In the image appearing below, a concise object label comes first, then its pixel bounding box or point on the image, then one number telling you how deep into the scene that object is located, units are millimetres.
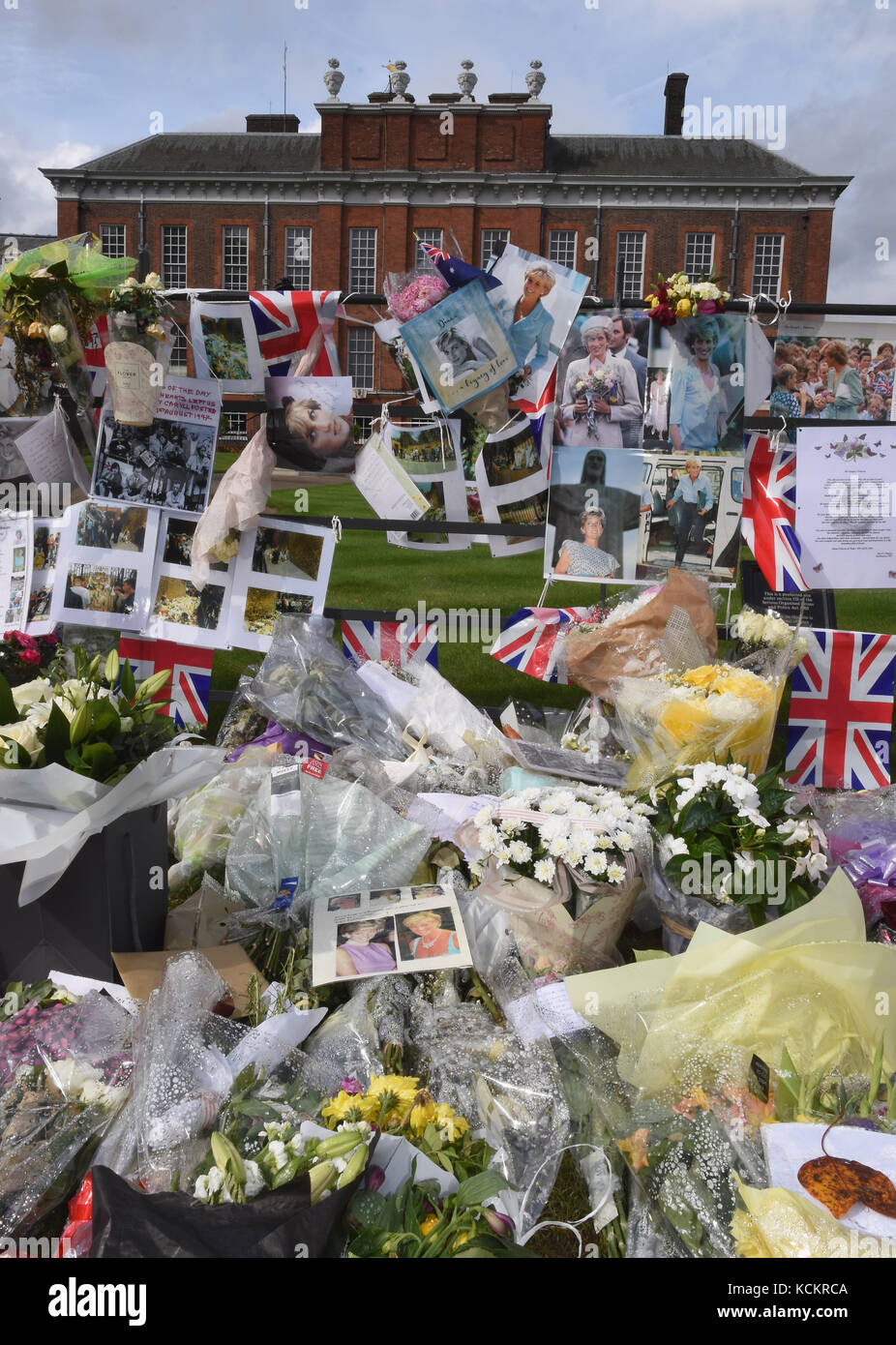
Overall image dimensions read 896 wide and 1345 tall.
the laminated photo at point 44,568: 4340
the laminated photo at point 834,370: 3771
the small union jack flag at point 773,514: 3891
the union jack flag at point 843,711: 3891
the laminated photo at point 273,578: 4199
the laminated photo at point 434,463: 4012
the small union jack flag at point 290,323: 3943
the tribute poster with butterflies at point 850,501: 3807
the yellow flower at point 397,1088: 1940
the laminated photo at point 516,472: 3953
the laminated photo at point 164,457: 4164
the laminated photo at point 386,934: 2518
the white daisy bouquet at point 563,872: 2549
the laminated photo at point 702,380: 3771
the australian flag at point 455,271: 3717
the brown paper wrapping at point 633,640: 3461
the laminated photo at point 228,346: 4018
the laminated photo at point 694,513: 3877
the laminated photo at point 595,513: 3922
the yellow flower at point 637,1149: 1722
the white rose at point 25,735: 2396
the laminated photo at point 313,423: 4027
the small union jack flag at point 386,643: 4141
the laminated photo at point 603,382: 3832
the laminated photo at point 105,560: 4289
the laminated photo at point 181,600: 4277
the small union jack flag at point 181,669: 4387
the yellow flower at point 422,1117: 1894
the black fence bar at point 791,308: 3734
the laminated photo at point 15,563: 4316
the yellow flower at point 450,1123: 1896
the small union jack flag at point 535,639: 3895
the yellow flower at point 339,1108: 1814
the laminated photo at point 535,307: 3744
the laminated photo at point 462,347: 3773
